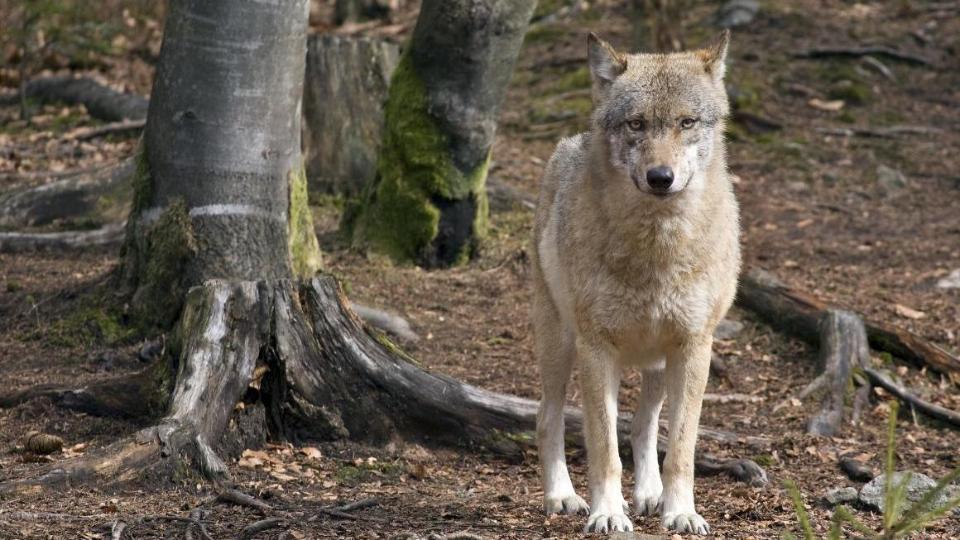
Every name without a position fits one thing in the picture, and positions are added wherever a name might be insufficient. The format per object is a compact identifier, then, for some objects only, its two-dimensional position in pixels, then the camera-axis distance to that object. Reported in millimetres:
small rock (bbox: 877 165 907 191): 25312
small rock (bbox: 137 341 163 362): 14164
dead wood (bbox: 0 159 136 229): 20500
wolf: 10461
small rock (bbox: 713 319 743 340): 17531
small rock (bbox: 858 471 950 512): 11430
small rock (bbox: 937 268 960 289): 19375
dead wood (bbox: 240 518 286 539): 9953
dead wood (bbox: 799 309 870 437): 14930
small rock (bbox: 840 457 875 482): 12734
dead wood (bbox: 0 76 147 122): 27344
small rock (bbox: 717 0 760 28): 34844
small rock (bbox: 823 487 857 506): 11648
